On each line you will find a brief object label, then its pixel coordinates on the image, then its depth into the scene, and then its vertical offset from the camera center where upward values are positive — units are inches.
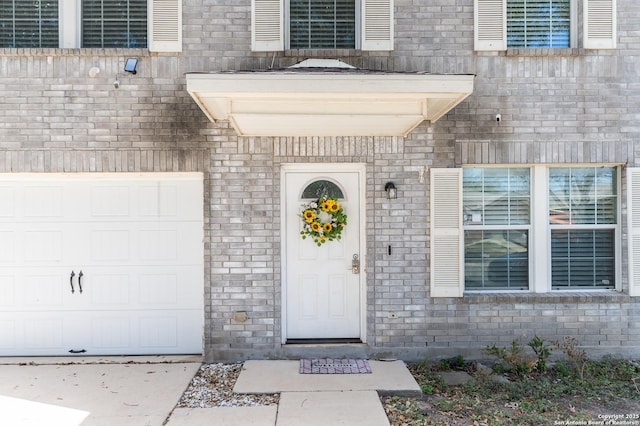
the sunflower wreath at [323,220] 207.3 -1.0
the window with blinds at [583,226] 214.4 -4.2
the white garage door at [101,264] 211.3 -21.3
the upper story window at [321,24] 205.6 +91.5
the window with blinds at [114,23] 214.2 +93.4
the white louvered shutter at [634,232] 209.6 -7.0
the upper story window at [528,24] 216.1 +93.3
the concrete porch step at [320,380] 173.5 -65.6
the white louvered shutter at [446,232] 206.8 -6.7
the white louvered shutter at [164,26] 204.8 +88.1
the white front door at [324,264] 212.4 -22.0
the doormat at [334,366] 190.7 -64.8
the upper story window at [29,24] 212.8 +92.6
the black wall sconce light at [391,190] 205.8 +12.7
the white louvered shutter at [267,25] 205.5 +88.5
